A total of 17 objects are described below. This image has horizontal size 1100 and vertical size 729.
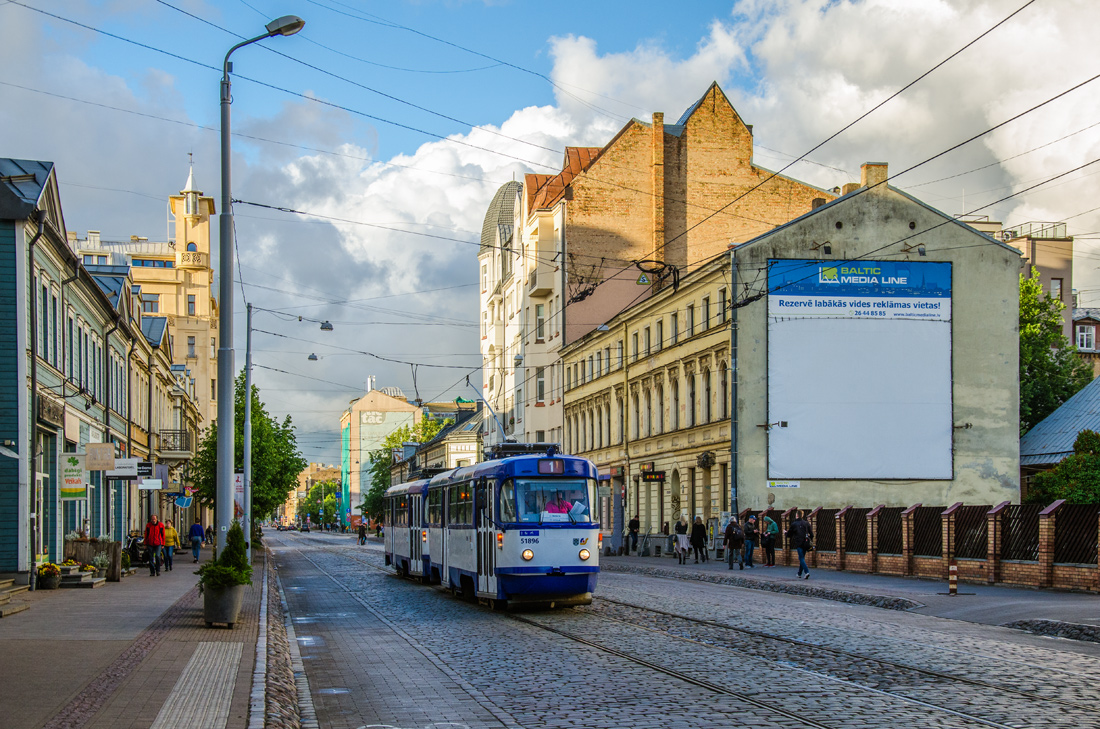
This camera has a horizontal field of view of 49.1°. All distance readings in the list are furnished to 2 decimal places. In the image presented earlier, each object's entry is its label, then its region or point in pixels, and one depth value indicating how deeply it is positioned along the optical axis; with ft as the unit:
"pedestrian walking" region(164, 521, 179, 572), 117.50
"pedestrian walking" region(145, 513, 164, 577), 108.37
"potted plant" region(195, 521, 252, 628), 54.60
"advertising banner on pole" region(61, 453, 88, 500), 88.58
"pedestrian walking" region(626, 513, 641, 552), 161.79
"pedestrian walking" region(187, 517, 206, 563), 144.66
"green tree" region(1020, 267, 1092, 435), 186.29
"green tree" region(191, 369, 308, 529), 175.32
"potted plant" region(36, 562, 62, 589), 84.89
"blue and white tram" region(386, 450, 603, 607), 66.85
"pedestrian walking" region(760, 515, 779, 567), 113.29
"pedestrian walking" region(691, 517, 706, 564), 130.82
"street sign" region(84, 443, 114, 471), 90.43
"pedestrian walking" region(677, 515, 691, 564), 130.52
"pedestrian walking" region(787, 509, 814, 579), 101.76
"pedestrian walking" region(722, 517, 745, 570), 114.11
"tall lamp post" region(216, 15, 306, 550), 59.21
